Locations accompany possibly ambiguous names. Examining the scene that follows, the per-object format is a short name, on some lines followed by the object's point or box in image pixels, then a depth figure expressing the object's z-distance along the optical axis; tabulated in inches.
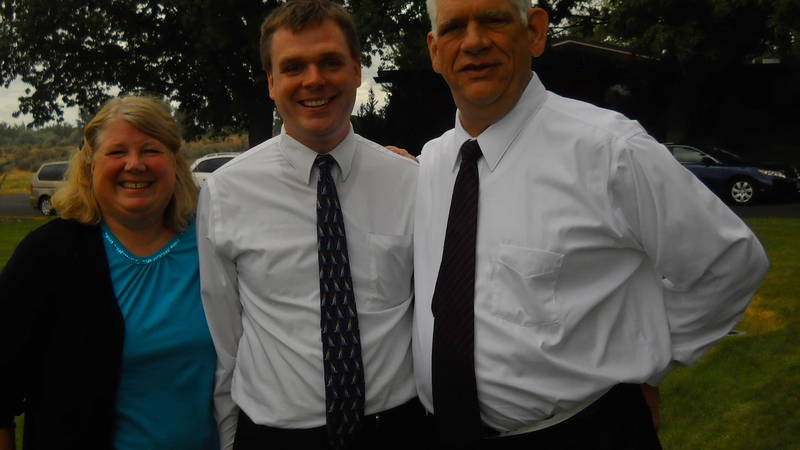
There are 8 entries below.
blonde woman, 95.4
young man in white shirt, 98.3
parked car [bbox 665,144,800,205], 641.0
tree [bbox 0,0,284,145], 829.8
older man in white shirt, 85.8
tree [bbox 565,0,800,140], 628.4
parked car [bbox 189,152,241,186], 736.3
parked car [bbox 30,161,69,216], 855.1
